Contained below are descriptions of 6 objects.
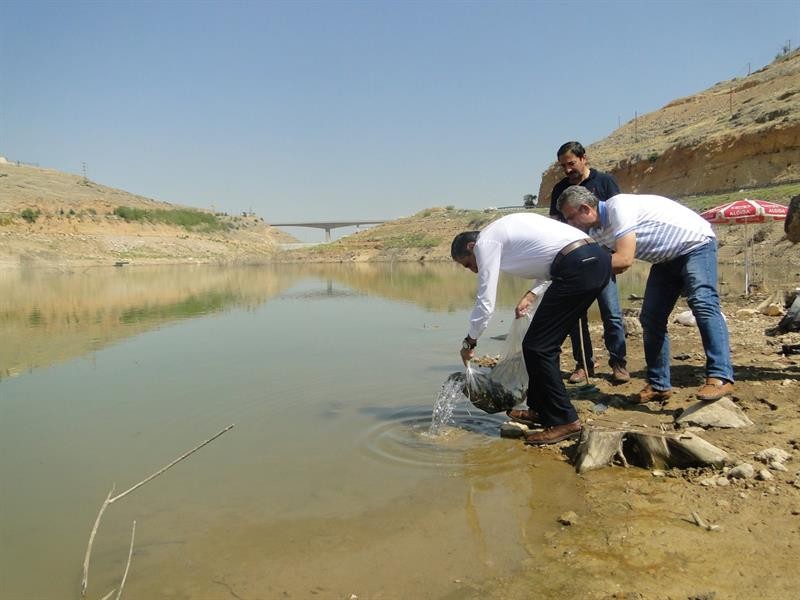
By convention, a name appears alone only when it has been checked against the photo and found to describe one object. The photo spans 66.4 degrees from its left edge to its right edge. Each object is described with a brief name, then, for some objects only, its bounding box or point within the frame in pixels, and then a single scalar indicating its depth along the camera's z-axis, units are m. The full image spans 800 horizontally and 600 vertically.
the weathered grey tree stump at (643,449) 3.36
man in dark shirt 5.34
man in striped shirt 4.27
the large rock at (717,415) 3.94
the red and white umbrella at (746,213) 12.51
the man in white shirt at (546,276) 3.88
